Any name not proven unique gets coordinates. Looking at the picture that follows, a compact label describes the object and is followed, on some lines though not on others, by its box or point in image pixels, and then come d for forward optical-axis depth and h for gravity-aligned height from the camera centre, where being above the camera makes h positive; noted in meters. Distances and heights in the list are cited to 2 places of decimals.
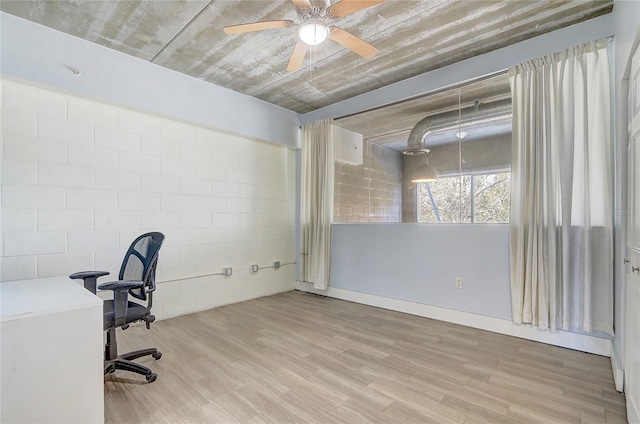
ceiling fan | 1.99 +1.35
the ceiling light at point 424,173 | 3.61 +0.48
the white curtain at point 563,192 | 2.46 +0.17
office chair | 2.01 -0.59
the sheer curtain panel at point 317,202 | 4.51 +0.17
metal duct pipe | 3.15 +1.06
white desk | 1.35 -0.70
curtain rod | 3.12 +1.43
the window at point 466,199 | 3.11 +0.15
